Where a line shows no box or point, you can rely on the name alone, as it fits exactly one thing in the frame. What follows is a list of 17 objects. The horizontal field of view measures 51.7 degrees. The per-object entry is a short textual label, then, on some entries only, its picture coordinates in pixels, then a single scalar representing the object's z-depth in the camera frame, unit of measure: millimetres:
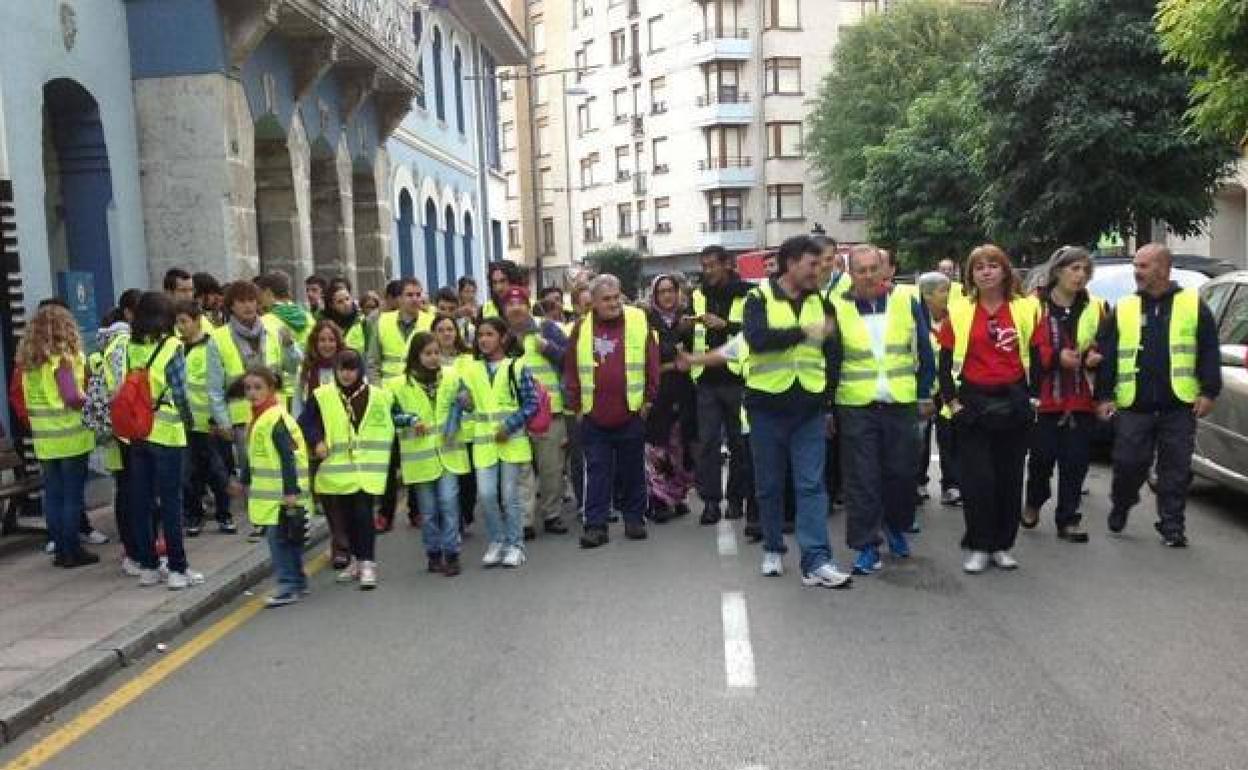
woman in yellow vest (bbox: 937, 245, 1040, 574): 7406
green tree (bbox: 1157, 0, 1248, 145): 10773
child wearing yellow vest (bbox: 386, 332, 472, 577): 8219
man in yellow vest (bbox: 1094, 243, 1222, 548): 8102
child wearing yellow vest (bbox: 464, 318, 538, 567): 8406
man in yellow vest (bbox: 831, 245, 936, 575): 7465
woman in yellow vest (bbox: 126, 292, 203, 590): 7695
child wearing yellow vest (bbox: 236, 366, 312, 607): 7422
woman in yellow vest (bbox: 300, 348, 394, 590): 7863
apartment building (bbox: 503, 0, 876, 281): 61938
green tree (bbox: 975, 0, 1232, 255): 21562
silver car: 8758
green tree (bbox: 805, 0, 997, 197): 49000
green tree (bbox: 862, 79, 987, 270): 36312
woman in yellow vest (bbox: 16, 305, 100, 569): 8383
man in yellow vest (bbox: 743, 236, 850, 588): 7160
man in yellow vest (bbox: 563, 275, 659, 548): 8906
